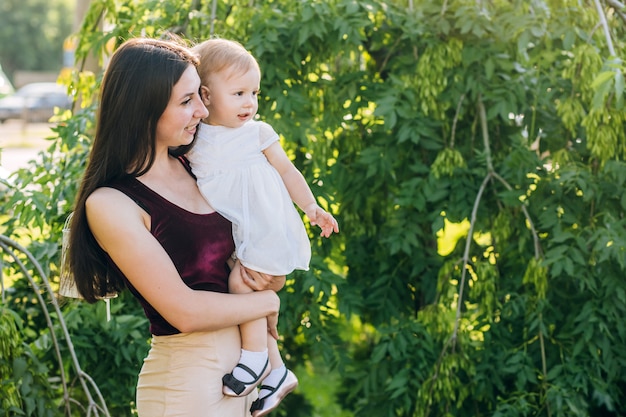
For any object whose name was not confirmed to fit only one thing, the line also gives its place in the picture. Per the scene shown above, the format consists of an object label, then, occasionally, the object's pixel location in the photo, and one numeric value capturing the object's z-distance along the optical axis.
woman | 2.13
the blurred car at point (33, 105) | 31.69
